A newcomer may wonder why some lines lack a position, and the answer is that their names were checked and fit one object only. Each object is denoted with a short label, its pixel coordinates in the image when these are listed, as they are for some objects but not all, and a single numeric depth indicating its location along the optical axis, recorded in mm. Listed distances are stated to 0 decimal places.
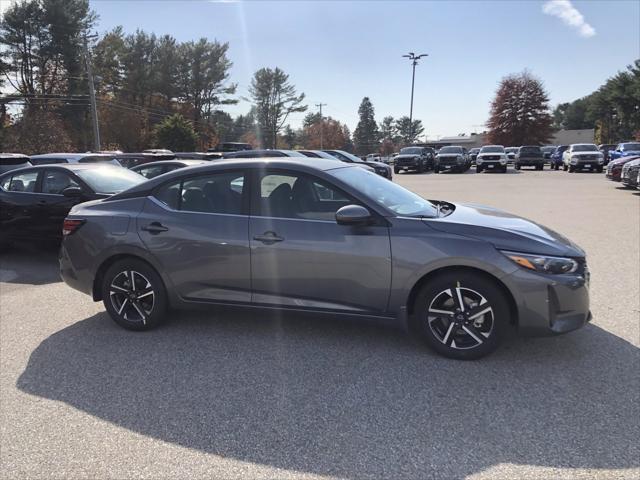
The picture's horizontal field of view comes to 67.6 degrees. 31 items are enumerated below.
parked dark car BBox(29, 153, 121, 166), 12093
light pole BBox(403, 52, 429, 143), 54781
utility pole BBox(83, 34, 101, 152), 30453
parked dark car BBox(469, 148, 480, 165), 47344
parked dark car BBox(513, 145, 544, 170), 35791
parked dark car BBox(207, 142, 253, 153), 33981
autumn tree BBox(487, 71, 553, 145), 60969
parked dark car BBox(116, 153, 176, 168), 15516
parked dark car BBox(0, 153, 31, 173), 9711
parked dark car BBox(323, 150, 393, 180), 21859
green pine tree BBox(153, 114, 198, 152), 47094
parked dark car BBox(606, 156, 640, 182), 19109
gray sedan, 3600
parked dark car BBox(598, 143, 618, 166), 36394
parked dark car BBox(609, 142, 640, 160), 26078
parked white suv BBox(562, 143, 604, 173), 29844
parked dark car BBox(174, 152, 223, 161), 17250
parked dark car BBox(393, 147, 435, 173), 34406
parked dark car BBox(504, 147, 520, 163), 46050
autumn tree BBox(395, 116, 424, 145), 150125
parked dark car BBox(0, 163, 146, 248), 7367
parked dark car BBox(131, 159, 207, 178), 10653
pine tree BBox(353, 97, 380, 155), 130375
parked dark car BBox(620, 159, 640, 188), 16094
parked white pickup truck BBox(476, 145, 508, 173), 33031
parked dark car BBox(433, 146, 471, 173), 34031
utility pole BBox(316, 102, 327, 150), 91875
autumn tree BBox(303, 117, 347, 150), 101312
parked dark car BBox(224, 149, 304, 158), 13505
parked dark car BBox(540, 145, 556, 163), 46538
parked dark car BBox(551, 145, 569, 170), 35688
